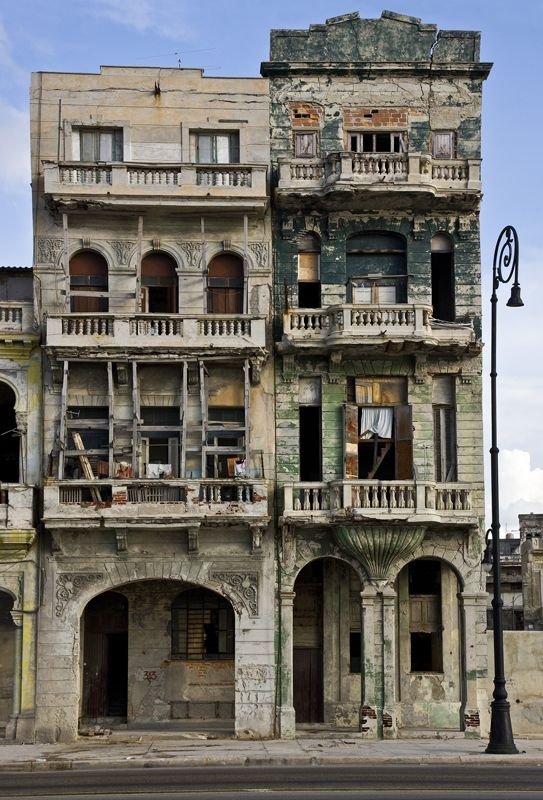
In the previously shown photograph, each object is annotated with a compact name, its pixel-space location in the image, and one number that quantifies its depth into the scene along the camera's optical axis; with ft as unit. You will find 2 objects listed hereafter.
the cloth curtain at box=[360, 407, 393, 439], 111.75
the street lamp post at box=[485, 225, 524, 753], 93.81
